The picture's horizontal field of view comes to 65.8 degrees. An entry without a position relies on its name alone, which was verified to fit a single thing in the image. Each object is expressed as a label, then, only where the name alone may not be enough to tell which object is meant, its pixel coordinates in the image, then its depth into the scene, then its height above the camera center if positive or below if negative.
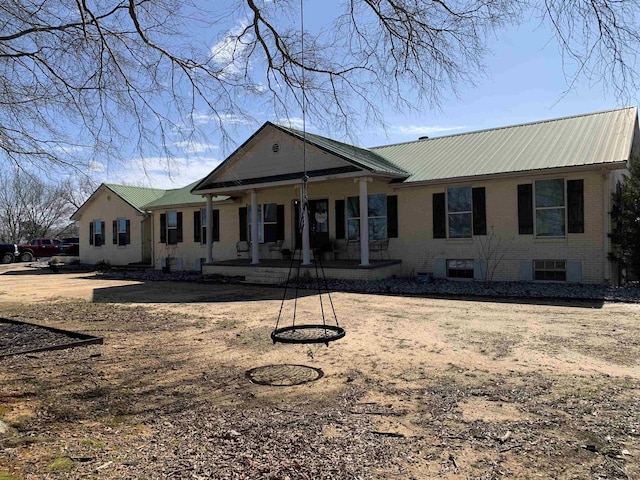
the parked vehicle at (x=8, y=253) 33.25 -0.06
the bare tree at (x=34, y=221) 46.81 +3.05
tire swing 5.93 -1.29
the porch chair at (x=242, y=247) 19.67 +0.05
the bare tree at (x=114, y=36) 5.96 +2.69
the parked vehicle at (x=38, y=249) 34.94 +0.17
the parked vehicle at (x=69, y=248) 33.12 +0.20
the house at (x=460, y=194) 12.82 +1.55
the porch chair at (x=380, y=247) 16.19 -0.03
